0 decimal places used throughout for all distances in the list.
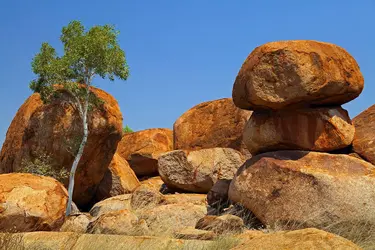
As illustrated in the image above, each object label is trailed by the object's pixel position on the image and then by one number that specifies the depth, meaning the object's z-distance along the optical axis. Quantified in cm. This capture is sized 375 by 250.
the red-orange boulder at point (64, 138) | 2139
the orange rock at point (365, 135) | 1493
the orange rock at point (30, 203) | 1238
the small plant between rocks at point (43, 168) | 2072
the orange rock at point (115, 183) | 2383
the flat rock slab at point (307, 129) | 1437
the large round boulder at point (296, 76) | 1382
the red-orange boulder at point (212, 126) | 2022
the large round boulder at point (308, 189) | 1324
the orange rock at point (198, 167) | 1875
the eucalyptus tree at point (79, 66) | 2180
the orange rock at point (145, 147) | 2592
